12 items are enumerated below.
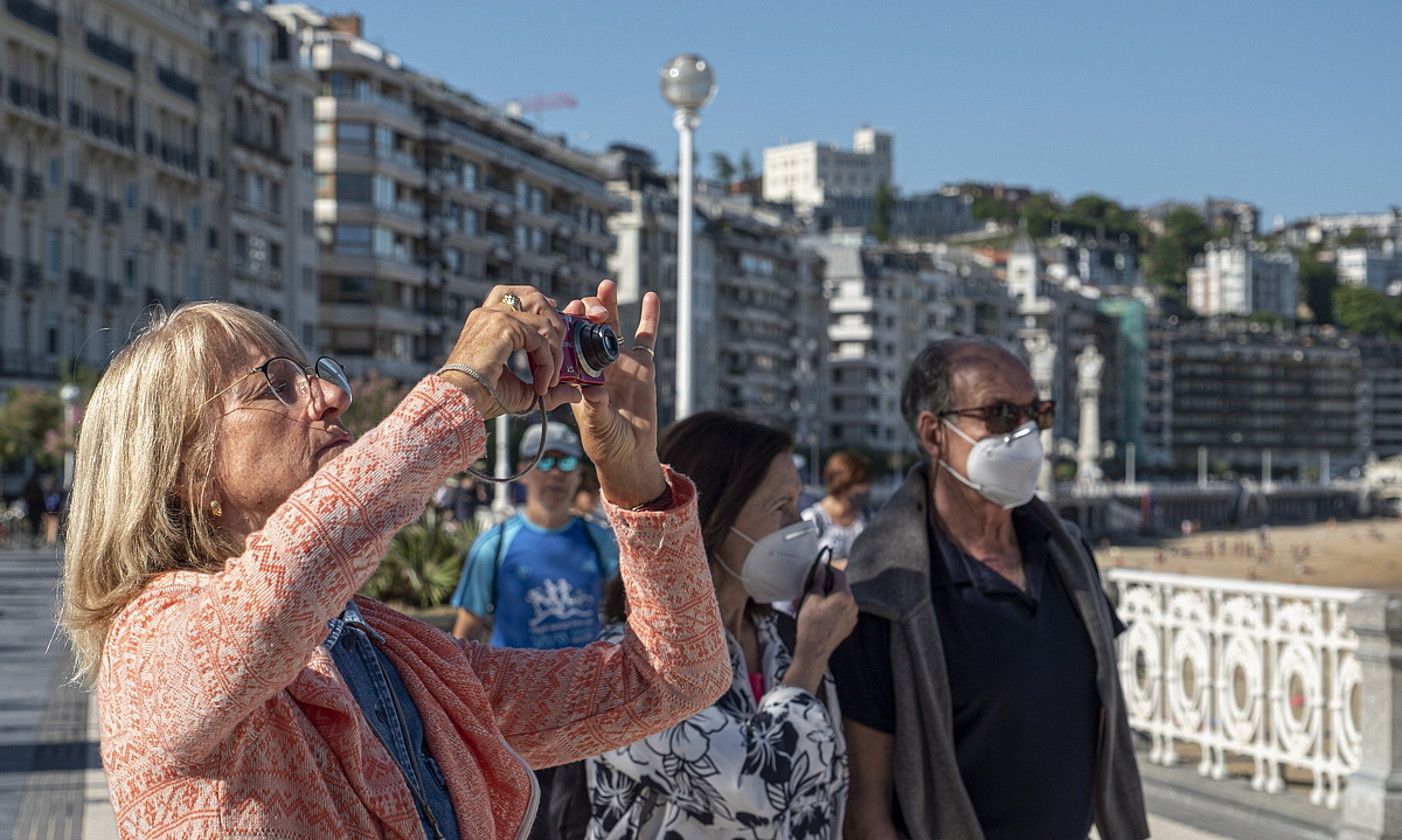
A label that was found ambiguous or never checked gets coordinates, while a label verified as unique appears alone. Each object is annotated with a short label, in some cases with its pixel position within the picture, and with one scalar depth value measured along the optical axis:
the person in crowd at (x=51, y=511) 37.06
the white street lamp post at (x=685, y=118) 13.09
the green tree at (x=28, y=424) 39.16
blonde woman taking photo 1.92
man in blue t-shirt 6.43
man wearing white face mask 3.74
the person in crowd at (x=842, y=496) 9.02
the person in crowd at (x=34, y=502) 35.94
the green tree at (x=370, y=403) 29.17
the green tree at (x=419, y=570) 15.05
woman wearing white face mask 3.14
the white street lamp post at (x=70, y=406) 35.09
